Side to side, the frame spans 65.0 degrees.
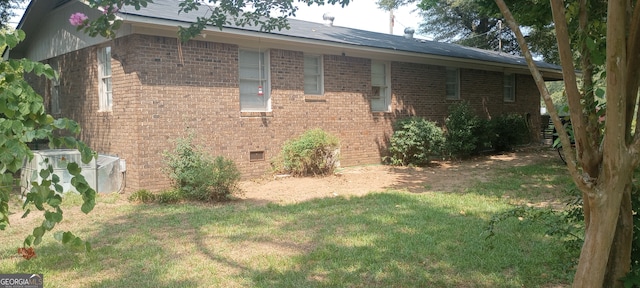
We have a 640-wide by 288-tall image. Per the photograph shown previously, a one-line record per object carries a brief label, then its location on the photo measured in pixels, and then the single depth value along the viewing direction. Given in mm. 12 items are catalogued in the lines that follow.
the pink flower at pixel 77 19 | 4562
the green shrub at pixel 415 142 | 13734
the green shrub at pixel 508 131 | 17078
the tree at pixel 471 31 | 27750
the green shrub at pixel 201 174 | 8773
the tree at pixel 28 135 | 1787
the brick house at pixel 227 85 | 9977
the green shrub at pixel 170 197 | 8844
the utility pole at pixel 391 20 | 30972
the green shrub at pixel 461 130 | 14648
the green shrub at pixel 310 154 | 11515
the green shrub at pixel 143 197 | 9016
